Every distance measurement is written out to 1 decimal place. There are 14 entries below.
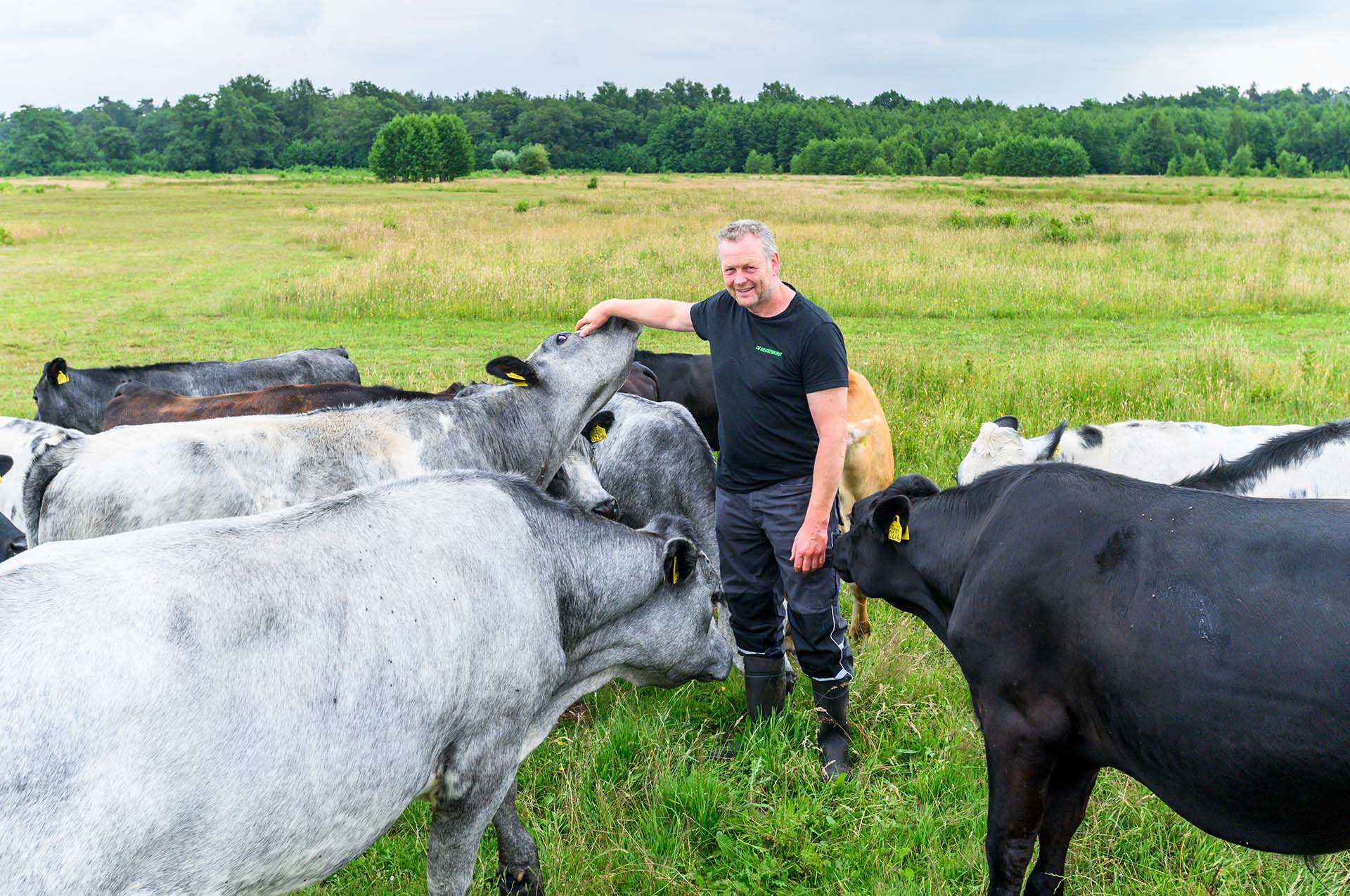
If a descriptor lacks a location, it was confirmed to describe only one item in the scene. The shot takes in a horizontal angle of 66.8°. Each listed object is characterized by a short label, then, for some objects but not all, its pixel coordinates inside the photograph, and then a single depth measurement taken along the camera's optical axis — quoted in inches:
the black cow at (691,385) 389.1
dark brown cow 277.4
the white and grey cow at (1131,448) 280.5
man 189.2
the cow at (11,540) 211.9
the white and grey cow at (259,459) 202.2
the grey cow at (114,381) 382.3
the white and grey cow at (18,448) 276.5
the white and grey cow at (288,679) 108.2
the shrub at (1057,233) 1093.8
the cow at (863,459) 278.4
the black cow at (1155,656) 124.3
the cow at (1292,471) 233.5
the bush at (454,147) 3513.8
